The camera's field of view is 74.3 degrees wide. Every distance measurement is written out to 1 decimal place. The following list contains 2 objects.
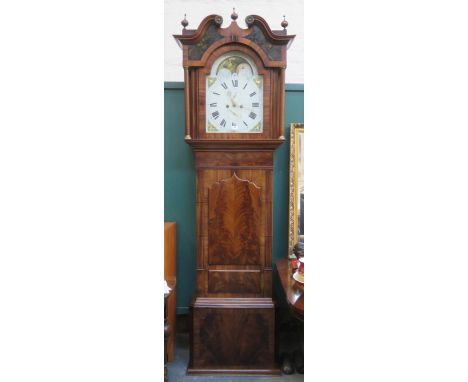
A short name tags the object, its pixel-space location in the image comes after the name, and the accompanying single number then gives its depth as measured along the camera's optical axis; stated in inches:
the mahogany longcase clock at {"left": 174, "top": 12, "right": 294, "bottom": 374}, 56.2
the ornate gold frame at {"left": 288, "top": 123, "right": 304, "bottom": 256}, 67.9
